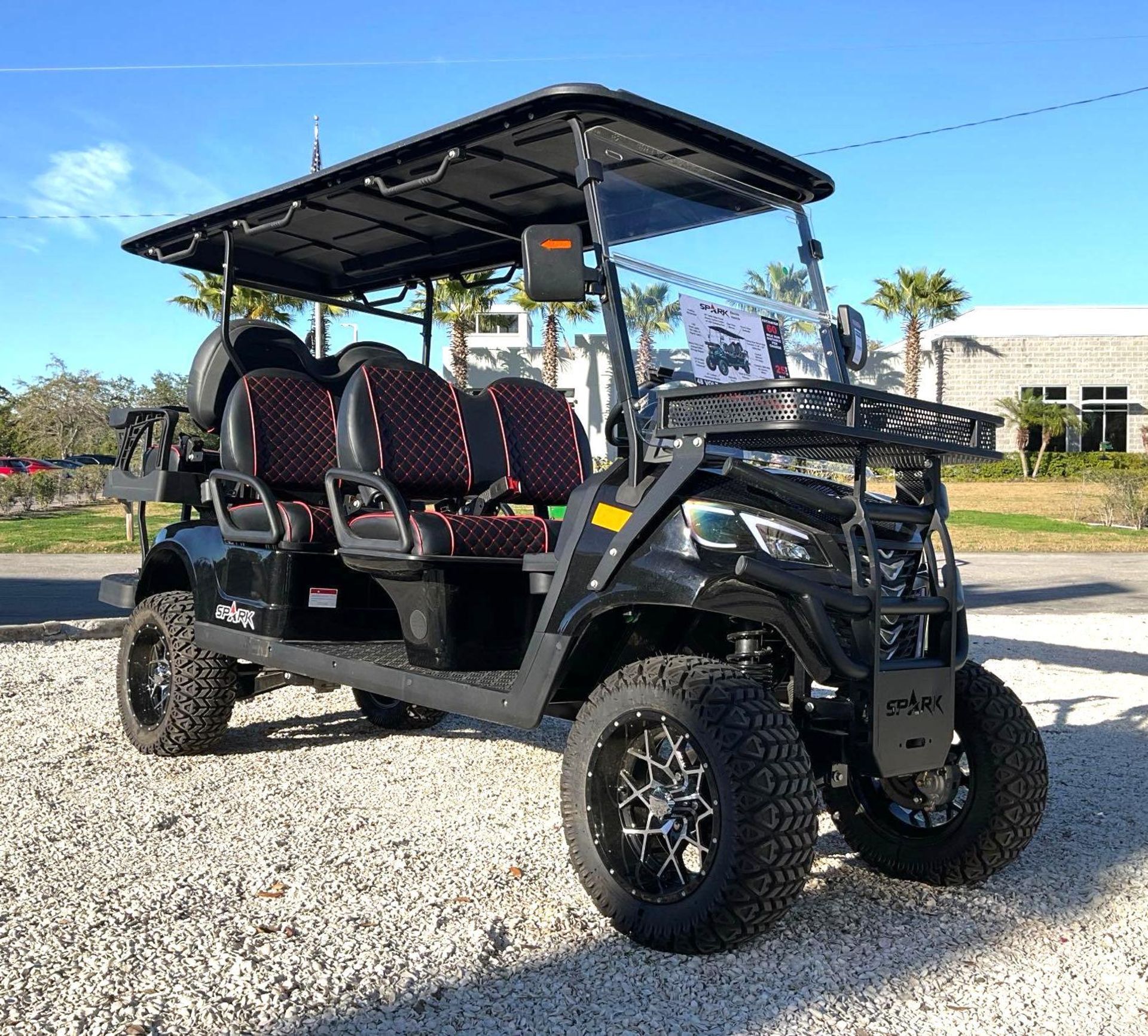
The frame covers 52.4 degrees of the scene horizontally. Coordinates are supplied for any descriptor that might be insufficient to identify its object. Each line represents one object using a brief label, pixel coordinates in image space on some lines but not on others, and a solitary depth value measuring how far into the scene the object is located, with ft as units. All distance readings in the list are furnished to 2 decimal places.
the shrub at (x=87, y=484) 104.94
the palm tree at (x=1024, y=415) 129.39
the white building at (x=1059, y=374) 135.33
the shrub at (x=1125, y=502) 79.82
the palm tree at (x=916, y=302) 127.03
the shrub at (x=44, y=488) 90.94
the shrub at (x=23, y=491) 89.30
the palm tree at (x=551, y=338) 85.15
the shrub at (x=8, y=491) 89.14
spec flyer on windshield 12.82
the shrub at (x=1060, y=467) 121.39
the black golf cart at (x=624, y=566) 10.40
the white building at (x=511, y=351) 96.48
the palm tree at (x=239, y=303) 60.75
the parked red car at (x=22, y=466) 138.51
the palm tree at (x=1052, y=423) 127.82
